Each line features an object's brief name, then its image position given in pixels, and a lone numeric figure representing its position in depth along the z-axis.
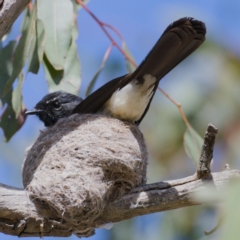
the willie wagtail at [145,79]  6.82
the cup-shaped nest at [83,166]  5.98
